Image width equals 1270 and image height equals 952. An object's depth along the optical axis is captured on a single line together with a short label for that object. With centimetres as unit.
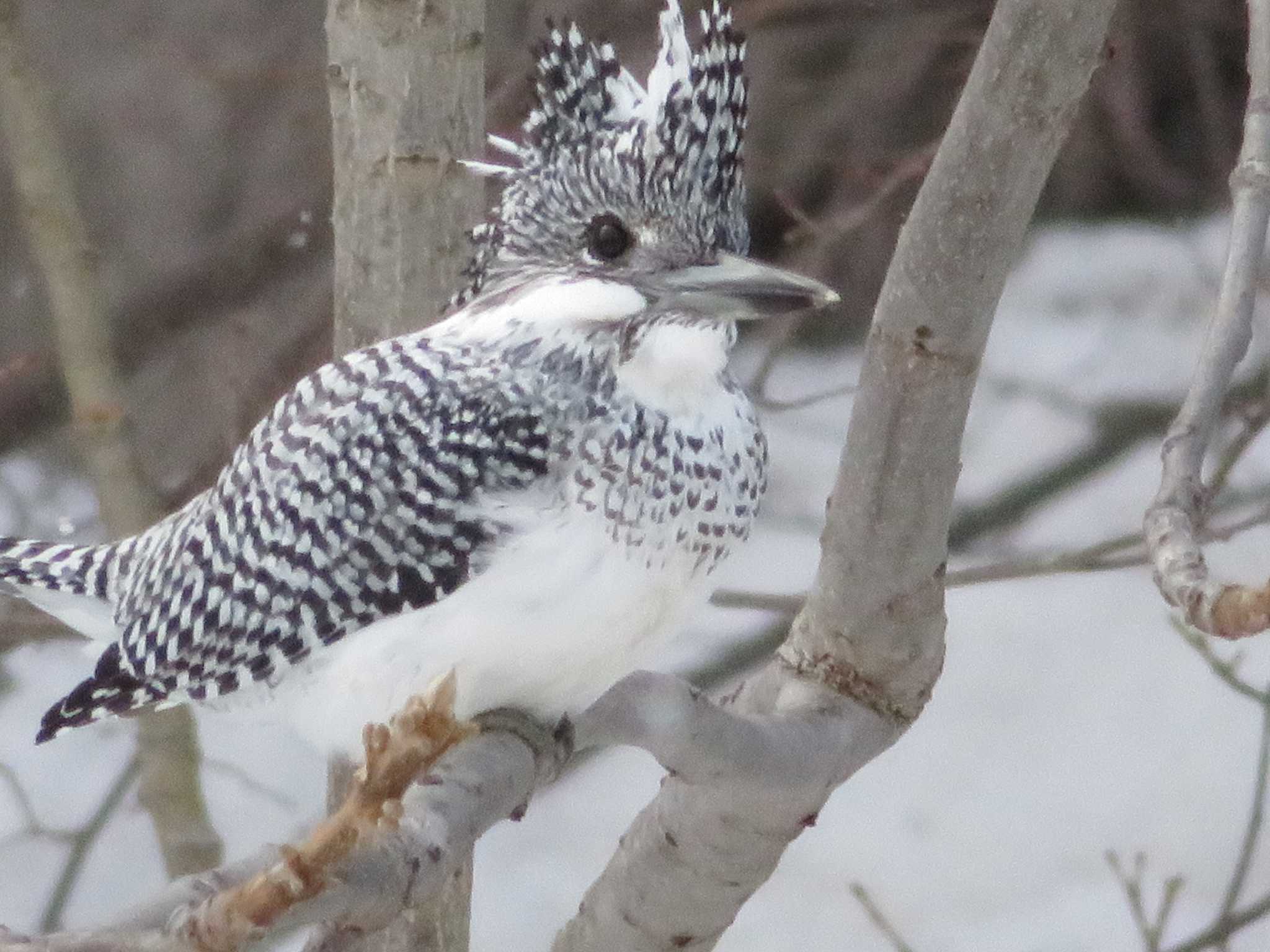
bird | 690
